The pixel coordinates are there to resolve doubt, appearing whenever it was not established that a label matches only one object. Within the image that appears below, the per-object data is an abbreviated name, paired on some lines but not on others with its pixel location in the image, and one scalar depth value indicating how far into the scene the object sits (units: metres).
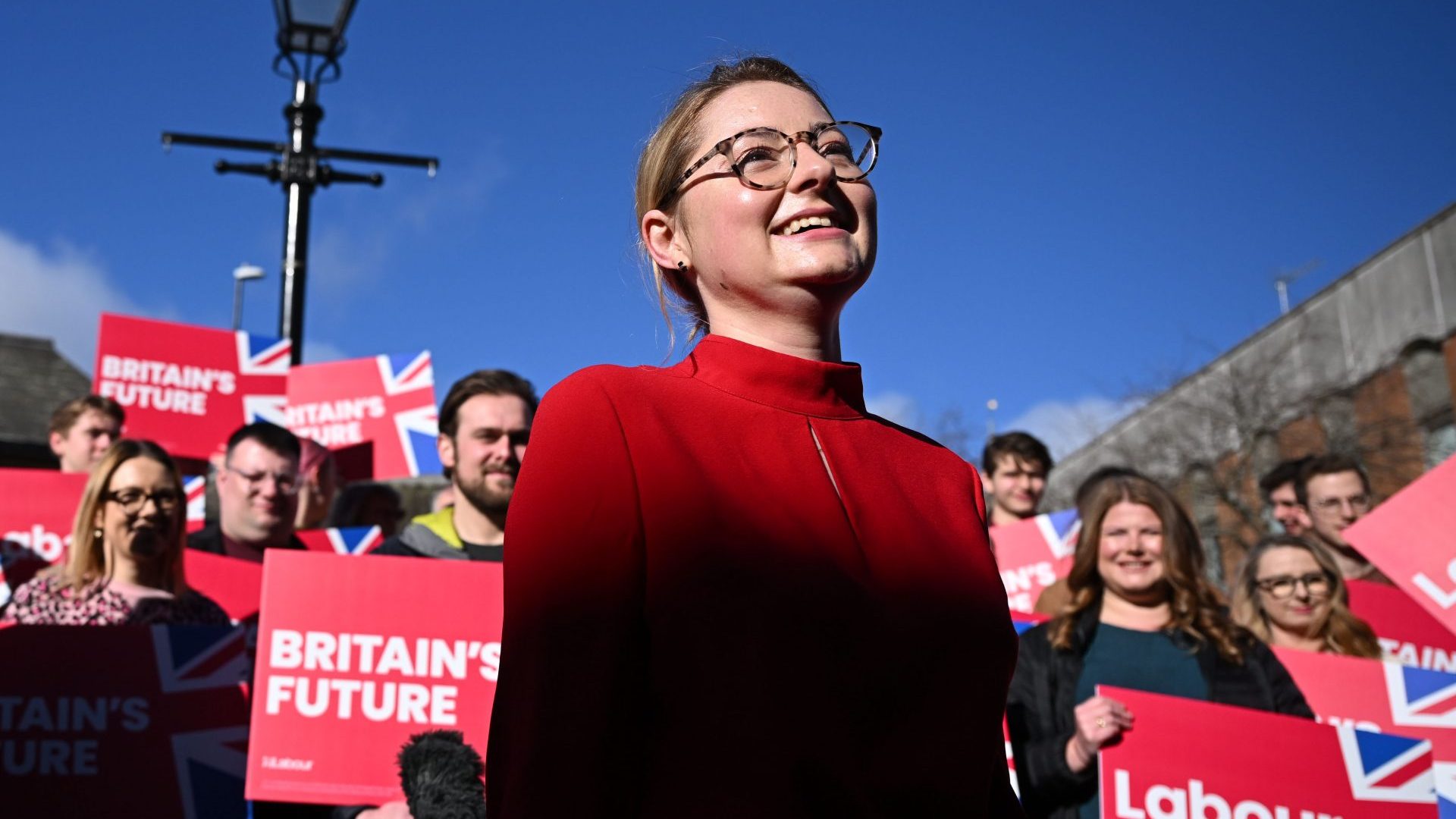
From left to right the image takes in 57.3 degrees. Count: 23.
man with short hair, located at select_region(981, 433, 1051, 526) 6.86
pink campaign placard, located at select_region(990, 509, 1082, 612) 6.56
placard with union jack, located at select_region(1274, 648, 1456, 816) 4.21
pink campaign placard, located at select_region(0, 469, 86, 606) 5.76
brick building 25.36
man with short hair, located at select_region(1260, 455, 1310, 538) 6.89
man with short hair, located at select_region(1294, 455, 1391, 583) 6.25
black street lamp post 7.23
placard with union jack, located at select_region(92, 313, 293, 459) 7.88
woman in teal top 3.82
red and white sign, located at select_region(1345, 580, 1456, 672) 5.39
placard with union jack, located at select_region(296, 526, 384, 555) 6.01
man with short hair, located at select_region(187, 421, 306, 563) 5.58
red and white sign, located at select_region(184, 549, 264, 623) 4.96
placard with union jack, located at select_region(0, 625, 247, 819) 3.60
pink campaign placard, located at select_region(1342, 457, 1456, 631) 4.27
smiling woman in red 1.30
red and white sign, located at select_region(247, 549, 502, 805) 3.44
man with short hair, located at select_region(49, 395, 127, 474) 6.69
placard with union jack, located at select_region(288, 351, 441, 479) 8.51
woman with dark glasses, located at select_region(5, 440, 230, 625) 4.25
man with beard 4.54
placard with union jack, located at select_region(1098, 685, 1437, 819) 3.54
